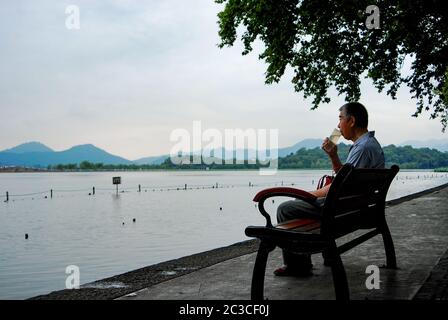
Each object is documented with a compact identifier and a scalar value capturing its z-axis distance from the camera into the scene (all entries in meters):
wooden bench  3.93
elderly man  4.82
